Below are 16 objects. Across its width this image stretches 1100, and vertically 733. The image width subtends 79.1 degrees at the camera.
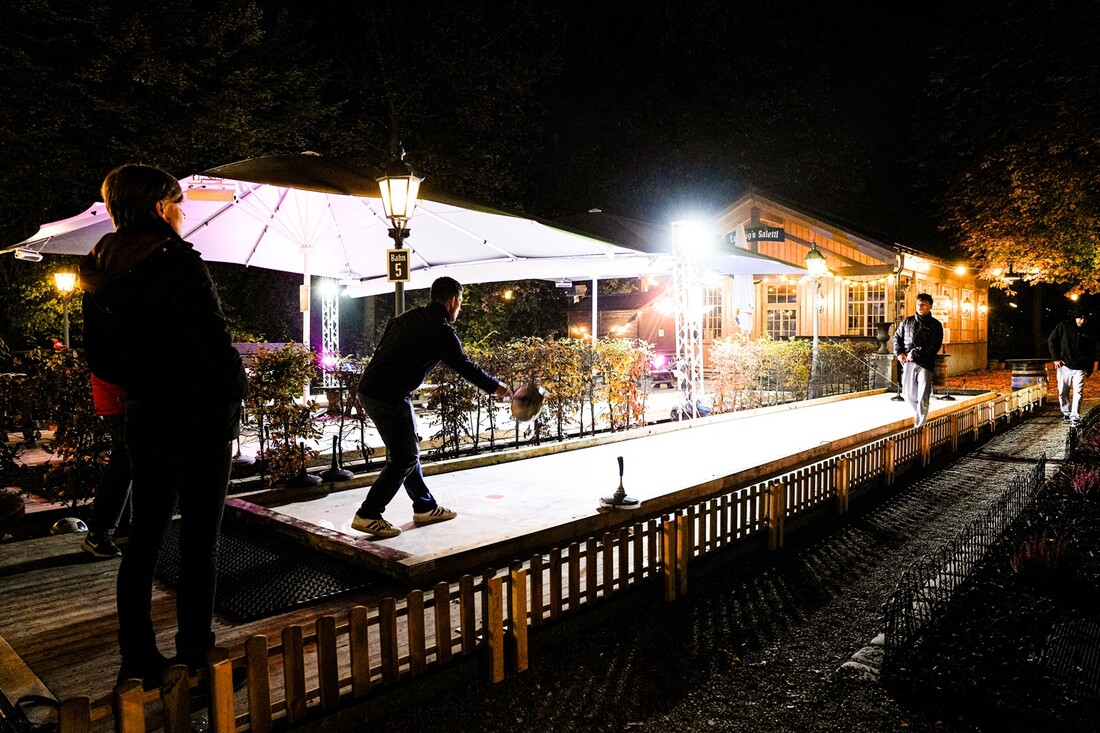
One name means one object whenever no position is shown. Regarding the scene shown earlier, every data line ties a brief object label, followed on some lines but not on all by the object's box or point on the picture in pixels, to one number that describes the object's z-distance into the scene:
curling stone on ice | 5.12
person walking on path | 12.09
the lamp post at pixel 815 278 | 15.27
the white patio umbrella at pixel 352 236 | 7.18
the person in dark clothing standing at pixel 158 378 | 2.64
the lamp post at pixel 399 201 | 6.36
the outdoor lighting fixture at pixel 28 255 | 8.89
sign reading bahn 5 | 6.31
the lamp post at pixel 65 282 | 15.35
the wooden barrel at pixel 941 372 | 19.42
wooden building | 21.58
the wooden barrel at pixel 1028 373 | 16.88
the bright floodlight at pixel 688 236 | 10.92
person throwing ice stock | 4.57
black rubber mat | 3.83
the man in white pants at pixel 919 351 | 9.41
